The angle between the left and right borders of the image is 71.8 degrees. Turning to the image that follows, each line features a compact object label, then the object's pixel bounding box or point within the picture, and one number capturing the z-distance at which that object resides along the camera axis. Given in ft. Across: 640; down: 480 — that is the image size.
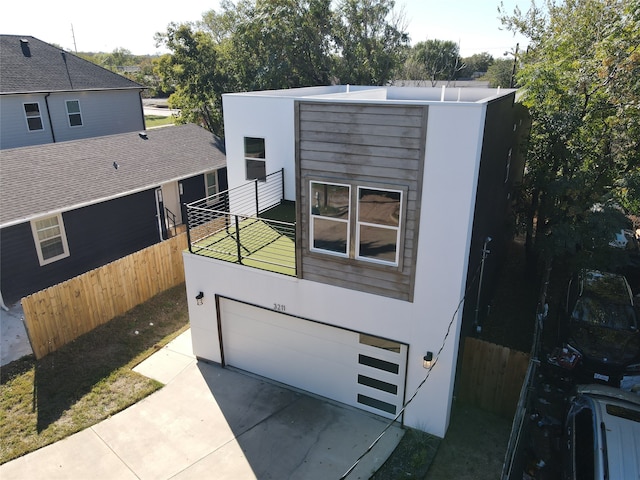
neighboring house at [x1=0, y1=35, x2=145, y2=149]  70.08
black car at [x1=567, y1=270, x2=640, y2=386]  30.81
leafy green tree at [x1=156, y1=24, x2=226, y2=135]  79.97
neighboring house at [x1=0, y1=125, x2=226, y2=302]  42.60
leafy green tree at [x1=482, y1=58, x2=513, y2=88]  179.93
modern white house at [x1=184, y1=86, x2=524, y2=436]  23.00
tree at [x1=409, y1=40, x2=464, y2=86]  188.75
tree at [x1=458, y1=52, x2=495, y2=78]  257.14
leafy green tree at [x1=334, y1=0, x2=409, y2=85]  82.64
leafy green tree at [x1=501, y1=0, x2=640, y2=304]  34.19
